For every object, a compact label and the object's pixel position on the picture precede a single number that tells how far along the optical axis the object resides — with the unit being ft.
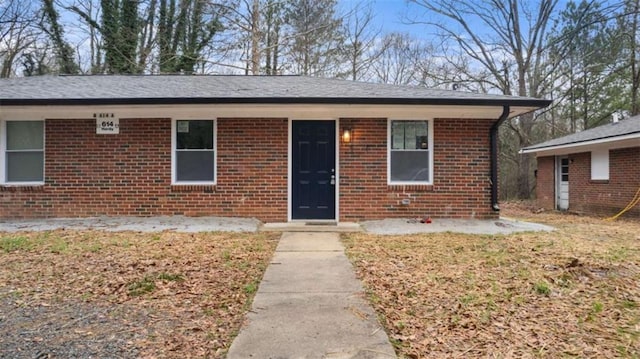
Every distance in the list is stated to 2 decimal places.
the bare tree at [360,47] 68.54
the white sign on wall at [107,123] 26.40
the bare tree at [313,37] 65.26
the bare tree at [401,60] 73.57
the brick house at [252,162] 26.50
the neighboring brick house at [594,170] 38.70
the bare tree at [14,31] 61.11
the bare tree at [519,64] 68.90
